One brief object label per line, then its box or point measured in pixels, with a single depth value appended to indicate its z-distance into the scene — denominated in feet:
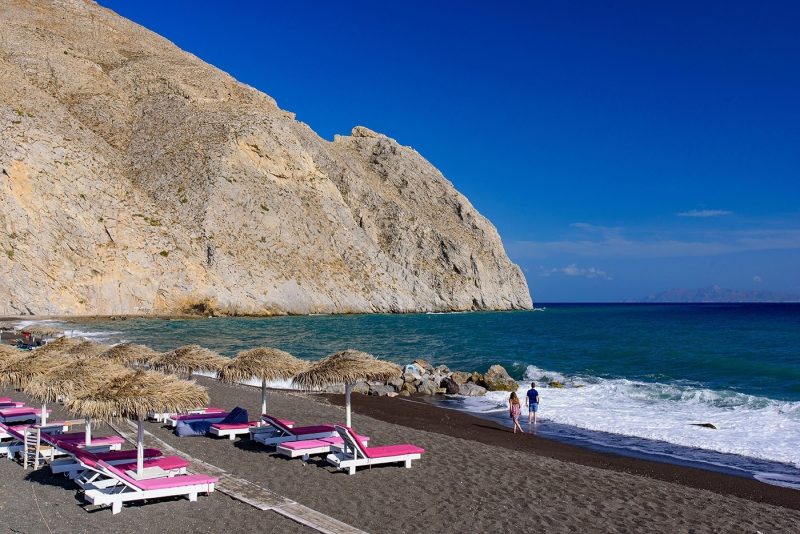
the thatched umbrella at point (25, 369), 44.63
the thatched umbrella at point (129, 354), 60.59
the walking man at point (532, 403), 65.16
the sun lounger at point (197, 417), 52.29
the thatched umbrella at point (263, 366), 47.03
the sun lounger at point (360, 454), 39.50
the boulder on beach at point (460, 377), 94.89
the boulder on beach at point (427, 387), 89.81
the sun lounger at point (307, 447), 42.75
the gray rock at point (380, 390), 86.33
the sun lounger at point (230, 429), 49.14
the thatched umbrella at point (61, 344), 62.65
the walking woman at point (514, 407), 63.05
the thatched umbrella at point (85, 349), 62.95
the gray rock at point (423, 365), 108.58
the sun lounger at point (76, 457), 35.09
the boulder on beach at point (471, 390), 88.74
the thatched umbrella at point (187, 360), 55.59
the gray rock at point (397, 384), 89.47
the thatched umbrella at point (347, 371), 42.75
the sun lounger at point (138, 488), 30.89
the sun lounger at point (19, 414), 50.06
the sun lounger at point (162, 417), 55.56
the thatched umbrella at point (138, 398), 32.04
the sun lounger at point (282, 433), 46.06
